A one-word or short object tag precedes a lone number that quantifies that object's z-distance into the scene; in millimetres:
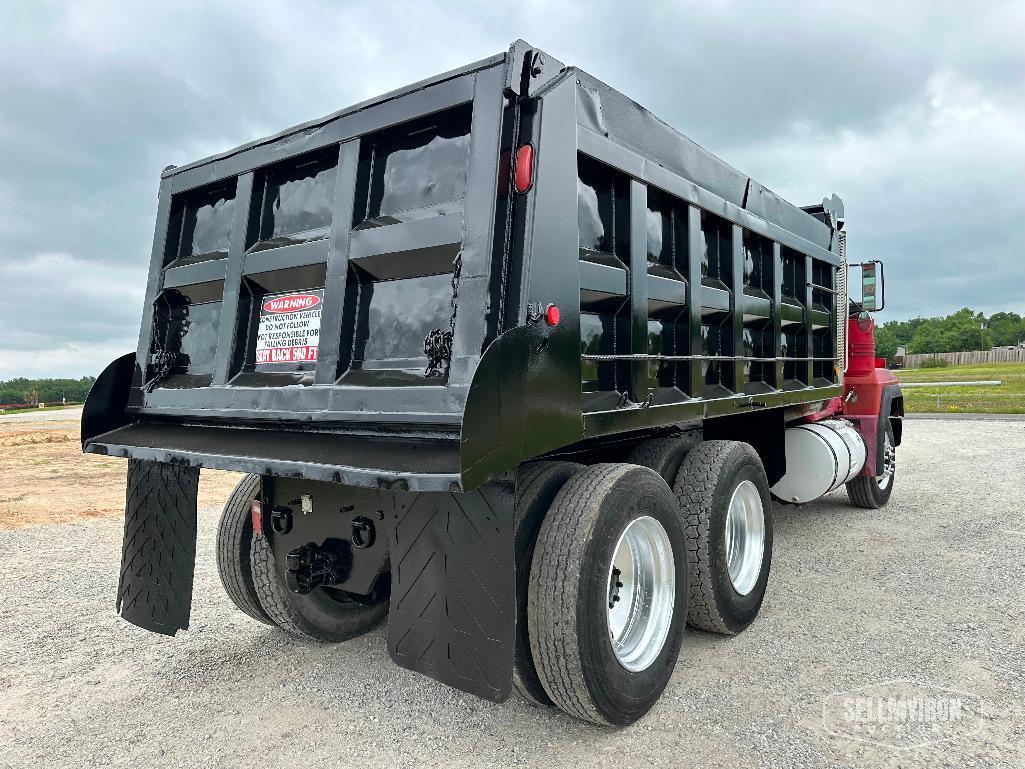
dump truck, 2598
